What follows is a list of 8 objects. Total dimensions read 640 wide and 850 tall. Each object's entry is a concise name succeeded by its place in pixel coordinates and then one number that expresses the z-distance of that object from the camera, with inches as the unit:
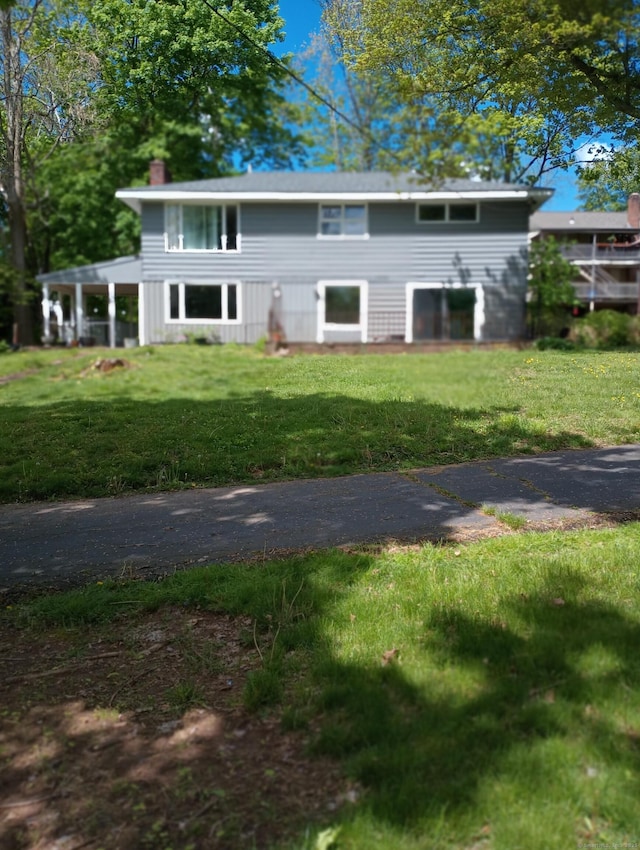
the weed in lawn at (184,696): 142.4
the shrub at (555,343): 624.6
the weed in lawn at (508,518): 238.0
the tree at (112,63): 287.7
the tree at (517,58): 207.2
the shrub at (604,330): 577.1
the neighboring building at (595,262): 1341.0
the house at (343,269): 951.6
